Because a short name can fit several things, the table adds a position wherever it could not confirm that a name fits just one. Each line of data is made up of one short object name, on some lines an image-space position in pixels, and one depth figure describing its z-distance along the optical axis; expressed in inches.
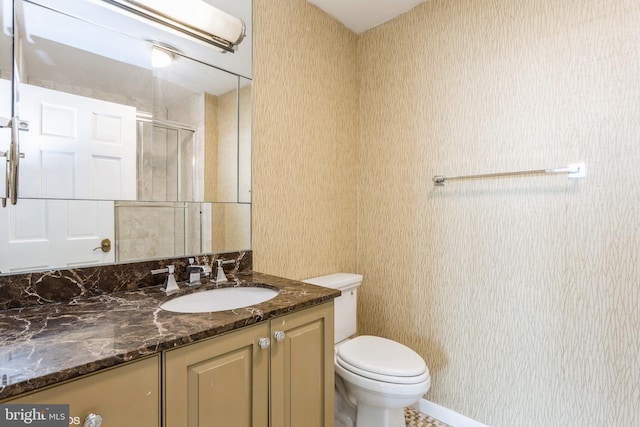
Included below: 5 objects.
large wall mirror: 38.5
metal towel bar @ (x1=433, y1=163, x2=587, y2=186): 51.1
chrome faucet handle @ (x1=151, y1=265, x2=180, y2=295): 44.9
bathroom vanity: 24.0
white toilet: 51.5
